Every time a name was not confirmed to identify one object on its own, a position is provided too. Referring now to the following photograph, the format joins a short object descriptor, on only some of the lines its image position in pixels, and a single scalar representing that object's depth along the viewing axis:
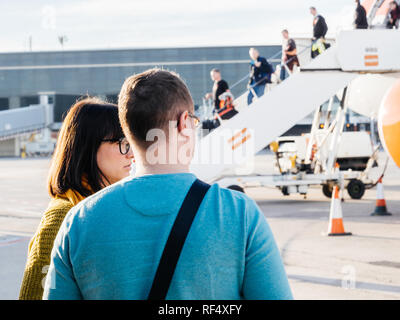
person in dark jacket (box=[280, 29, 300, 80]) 15.48
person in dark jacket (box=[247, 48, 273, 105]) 15.10
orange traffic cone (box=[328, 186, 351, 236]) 9.71
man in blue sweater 1.75
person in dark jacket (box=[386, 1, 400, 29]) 12.82
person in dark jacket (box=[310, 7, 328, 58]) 14.35
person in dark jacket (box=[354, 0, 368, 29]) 12.88
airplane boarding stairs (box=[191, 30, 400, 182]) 11.98
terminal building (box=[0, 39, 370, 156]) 56.09
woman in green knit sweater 2.71
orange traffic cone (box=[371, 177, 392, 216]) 12.09
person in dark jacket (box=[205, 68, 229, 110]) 15.25
